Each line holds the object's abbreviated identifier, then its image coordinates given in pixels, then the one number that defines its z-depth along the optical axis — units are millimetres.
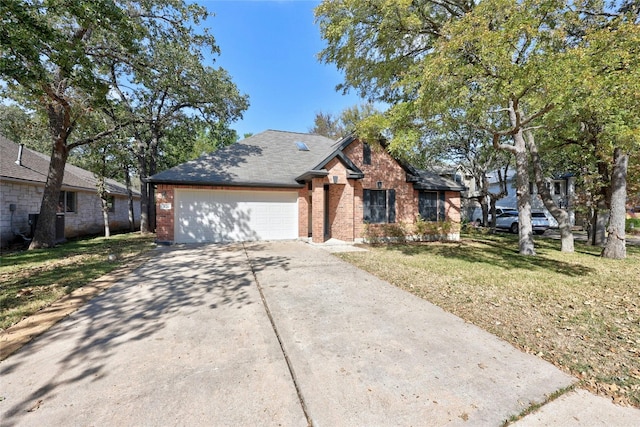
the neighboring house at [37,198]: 10617
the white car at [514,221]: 17750
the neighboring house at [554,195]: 23670
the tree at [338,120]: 25797
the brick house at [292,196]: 11320
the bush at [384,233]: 12297
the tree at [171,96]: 11414
